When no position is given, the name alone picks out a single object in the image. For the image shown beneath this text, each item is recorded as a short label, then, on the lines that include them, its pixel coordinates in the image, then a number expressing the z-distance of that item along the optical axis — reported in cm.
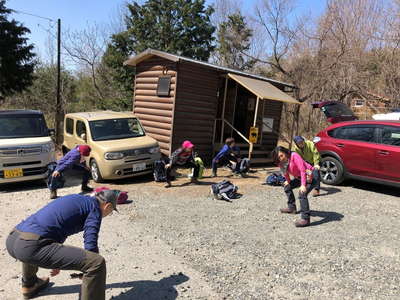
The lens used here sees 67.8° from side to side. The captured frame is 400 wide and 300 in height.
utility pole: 1191
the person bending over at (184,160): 724
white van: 660
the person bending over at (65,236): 241
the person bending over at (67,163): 603
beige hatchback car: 725
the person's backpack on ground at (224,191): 630
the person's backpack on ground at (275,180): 755
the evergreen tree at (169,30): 2086
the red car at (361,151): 632
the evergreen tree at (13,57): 1530
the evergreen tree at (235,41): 2327
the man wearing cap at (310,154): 602
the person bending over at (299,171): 469
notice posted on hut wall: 1175
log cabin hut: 909
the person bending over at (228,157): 809
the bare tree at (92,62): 2120
